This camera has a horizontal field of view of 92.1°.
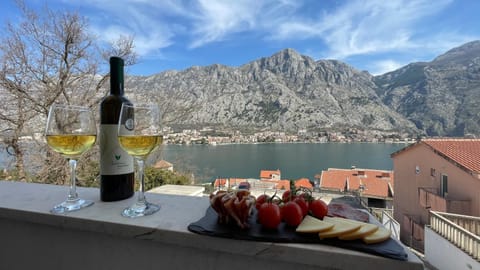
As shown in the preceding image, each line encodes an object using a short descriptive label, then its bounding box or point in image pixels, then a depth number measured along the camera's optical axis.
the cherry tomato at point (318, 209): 0.52
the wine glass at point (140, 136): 0.57
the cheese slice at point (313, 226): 0.45
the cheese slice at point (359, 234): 0.43
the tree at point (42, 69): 4.43
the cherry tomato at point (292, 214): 0.50
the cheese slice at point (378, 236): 0.42
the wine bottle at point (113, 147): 0.67
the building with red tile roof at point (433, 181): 6.20
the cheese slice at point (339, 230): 0.43
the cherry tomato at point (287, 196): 0.57
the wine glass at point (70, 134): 0.61
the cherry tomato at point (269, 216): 0.49
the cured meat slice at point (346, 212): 0.53
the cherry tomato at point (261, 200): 0.58
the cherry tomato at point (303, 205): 0.53
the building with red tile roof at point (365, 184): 10.98
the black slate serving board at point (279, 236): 0.40
